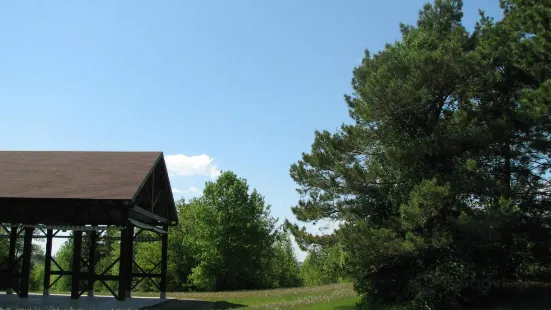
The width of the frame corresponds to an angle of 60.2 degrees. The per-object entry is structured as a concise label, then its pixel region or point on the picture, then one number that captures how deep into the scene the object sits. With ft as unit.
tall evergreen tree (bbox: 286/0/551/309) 48.57
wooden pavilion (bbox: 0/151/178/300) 59.77
